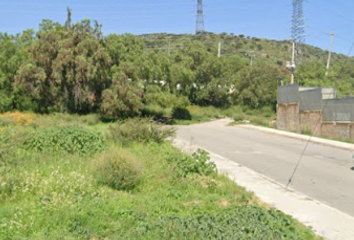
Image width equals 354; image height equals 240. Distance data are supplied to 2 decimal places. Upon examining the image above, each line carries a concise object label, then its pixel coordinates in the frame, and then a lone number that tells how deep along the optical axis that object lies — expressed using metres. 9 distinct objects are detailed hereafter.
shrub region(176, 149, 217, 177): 9.39
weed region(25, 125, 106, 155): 11.90
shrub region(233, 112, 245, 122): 39.02
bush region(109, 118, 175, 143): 14.91
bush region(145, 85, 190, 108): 37.78
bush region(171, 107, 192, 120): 41.72
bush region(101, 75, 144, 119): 34.25
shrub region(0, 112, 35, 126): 22.29
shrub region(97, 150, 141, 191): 8.25
